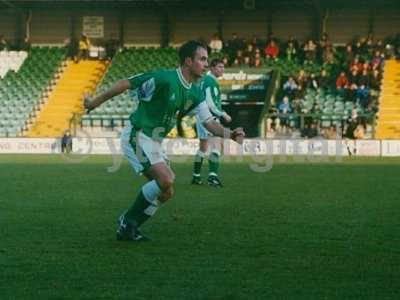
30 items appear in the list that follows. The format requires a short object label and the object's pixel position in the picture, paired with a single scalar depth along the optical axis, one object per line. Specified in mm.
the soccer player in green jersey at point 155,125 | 8664
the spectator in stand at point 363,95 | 36312
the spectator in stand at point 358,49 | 40231
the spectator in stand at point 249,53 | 40969
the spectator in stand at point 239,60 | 40750
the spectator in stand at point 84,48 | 44984
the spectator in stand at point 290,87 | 37281
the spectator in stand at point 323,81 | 38438
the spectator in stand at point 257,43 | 42125
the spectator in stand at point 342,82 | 37625
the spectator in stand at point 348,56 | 39438
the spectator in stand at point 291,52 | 41000
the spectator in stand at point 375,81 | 37250
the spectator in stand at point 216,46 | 42000
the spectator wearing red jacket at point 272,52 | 41250
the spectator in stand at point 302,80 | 37969
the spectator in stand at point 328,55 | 40281
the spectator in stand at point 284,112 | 35312
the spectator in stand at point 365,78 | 37312
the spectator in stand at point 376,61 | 37875
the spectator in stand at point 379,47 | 40469
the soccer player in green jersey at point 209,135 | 16047
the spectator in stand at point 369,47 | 40081
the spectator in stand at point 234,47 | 41500
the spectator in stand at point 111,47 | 45125
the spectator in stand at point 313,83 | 38219
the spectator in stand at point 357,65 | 37438
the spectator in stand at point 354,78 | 37500
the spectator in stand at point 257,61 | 40344
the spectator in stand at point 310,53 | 40625
